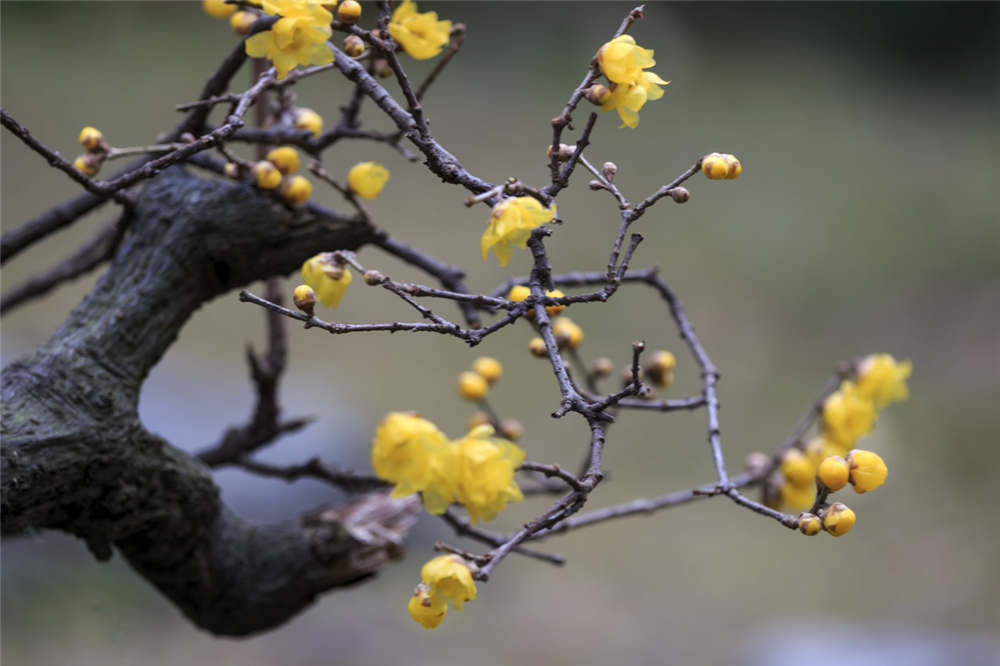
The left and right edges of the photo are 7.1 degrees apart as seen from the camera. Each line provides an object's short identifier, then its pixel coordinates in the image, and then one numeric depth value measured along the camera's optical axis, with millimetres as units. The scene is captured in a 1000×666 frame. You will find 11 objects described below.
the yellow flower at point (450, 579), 2040
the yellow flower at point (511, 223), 2045
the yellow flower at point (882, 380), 2201
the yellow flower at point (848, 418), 2187
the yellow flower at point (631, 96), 2065
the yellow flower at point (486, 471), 2058
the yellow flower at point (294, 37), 2065
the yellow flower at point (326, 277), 2085
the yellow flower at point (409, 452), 2064
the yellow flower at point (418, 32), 2118
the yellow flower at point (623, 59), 2057
